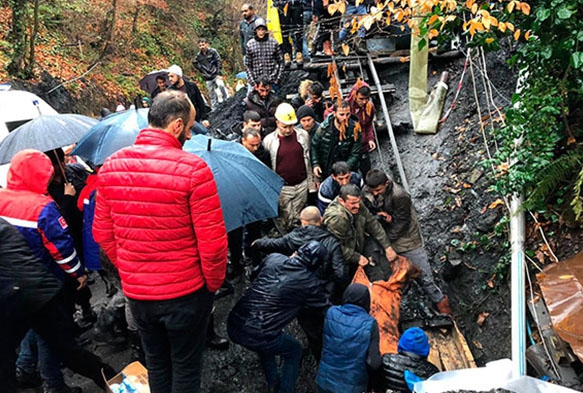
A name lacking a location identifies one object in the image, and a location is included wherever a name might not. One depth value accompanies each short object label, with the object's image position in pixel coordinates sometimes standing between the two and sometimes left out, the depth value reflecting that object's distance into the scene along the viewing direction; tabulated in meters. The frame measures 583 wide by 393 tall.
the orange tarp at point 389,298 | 4.67
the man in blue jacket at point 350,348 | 3.85
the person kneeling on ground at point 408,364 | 3.70
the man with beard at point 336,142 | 6.24
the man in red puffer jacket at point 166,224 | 2.78
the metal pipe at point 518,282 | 3.81
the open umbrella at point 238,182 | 4.13
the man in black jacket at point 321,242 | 4.67
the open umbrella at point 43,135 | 4.83
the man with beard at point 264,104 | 7.60
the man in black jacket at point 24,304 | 3.38
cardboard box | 3.89
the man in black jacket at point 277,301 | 4.03
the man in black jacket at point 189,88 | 7.95
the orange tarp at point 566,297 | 3.44
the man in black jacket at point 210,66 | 11.80
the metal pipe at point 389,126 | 7.27
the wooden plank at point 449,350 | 4.65
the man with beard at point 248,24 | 9.44
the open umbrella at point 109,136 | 4.77
